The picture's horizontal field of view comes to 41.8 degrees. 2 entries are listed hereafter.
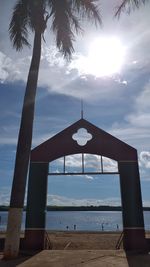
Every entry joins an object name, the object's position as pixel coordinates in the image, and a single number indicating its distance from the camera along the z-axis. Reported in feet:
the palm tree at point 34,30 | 31.31
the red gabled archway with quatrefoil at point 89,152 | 34.03
